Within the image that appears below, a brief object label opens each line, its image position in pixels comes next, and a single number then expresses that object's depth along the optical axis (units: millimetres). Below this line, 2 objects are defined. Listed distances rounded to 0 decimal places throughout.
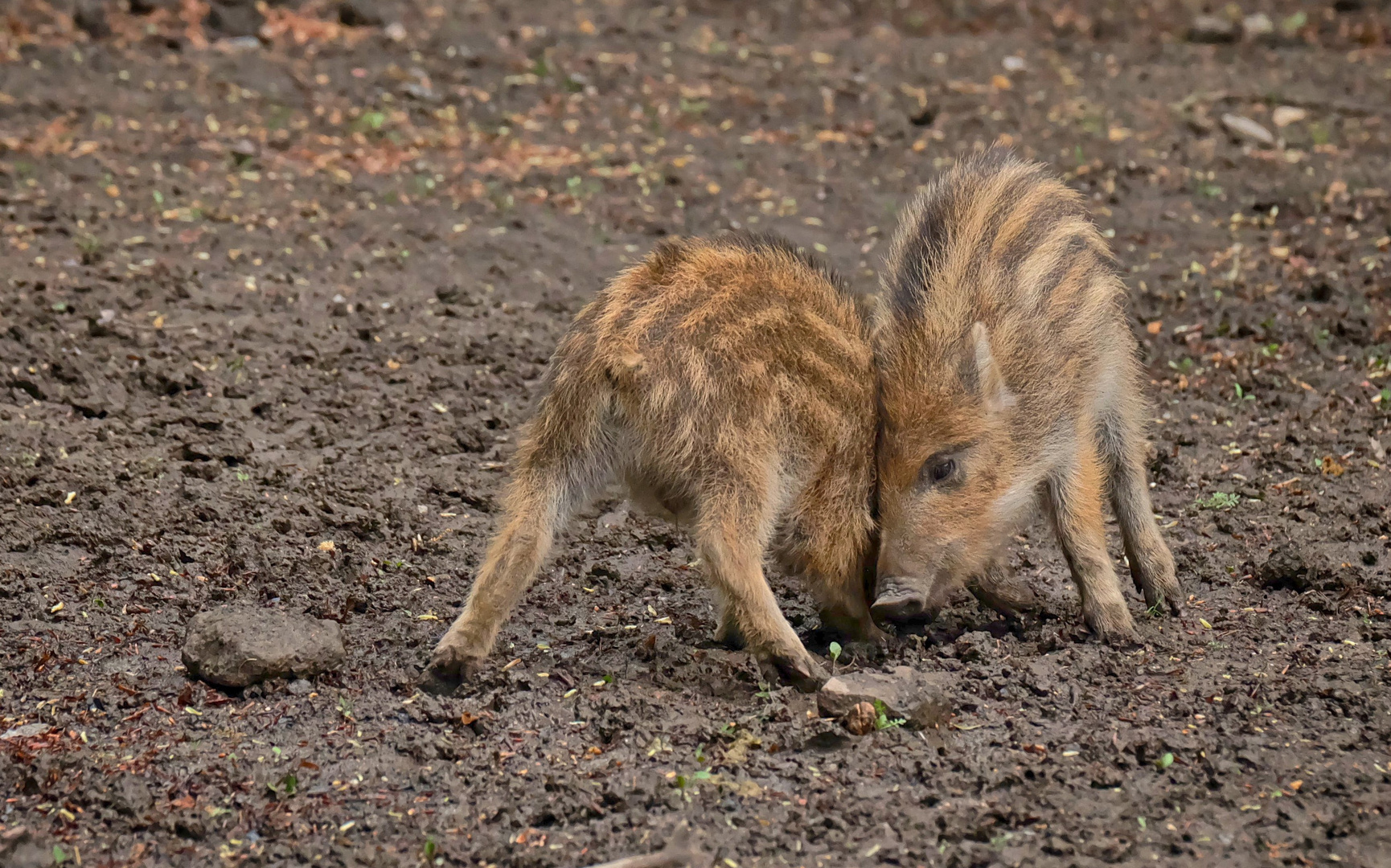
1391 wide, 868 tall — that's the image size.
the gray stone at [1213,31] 20797
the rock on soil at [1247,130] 16781
